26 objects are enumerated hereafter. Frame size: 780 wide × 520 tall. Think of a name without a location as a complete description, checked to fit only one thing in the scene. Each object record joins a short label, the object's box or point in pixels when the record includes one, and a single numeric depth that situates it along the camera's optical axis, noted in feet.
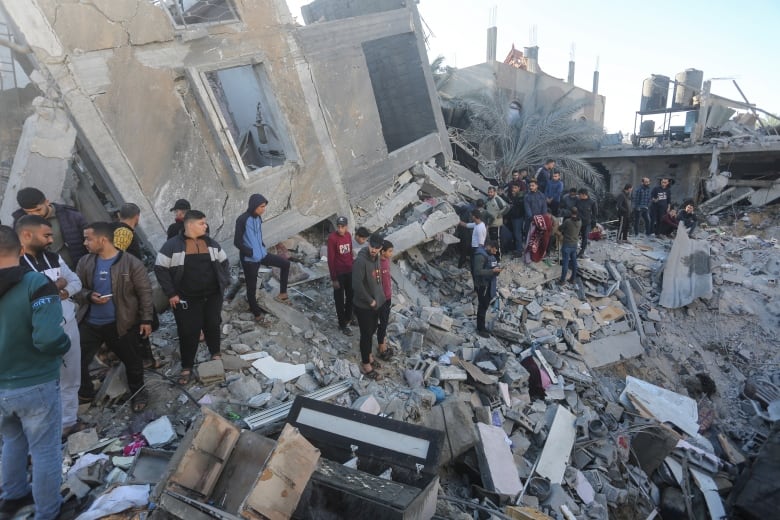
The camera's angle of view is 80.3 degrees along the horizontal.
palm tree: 46.57
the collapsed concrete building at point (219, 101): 18.51
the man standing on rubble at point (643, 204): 40.14
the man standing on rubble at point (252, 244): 18.14
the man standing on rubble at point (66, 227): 15.10
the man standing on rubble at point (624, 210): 37.42
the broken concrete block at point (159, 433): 13.02
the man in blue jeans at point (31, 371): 8.70
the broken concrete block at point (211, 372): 15.55
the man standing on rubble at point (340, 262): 19.97
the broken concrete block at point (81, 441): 12.48
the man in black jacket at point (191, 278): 14.38
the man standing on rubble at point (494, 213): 29.71
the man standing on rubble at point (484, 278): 23.48
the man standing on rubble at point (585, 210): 31.30
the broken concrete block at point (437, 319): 24.58
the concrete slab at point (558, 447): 17.60
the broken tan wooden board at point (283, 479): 8.93
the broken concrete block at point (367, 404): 15.01
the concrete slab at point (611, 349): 27.30
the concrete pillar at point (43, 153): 17.33
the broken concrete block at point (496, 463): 15.25
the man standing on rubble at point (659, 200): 39.24
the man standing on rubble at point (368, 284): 17.58
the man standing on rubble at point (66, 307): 11.81
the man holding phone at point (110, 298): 13.20
